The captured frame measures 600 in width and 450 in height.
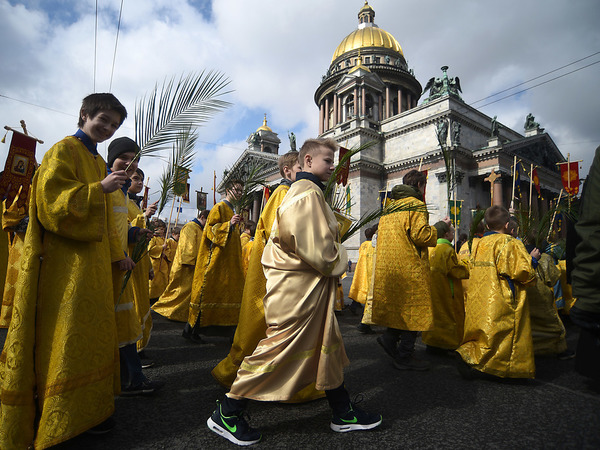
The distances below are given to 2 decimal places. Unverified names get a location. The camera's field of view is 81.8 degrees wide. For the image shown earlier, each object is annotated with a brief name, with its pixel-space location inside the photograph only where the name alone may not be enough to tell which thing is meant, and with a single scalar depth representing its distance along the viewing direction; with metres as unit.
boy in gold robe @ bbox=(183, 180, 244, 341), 4.11
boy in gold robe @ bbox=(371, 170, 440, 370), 3.41
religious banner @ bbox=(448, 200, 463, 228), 6.03
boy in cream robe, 1.90
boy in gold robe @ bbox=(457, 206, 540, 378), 3.03
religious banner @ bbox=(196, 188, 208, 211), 9.15
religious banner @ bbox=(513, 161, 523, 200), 22.69
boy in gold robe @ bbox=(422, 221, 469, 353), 4.08
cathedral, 24.36
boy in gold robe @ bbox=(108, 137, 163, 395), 2.42
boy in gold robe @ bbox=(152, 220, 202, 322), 5.70
